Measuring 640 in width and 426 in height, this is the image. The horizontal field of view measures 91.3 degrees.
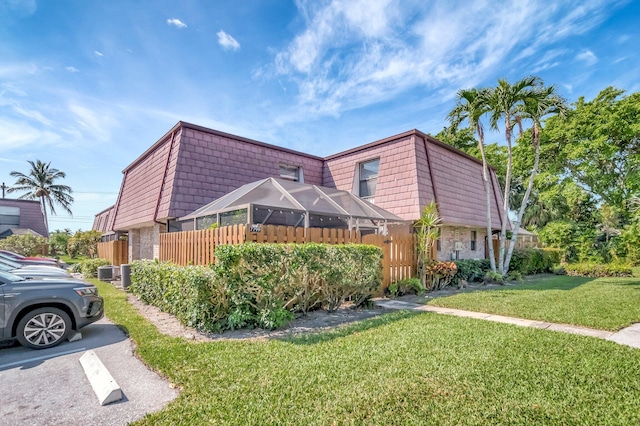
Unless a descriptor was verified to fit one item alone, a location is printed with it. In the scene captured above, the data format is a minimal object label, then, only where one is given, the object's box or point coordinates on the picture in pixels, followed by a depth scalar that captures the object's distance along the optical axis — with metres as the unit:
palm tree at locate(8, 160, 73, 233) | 35.66
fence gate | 9.30
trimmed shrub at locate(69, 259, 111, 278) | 14.73
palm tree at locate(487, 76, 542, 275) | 10.88
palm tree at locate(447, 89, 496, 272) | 11.38
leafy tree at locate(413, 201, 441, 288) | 9.97
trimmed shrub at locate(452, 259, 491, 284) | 11.59
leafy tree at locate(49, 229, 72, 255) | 30.69
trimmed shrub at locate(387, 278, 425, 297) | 9.33
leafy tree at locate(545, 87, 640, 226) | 18.22
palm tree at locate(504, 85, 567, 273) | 10.91
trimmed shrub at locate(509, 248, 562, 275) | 14.58
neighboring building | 30.94
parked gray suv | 4.50
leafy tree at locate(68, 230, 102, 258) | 26.17
